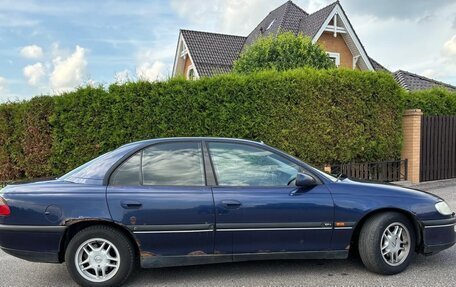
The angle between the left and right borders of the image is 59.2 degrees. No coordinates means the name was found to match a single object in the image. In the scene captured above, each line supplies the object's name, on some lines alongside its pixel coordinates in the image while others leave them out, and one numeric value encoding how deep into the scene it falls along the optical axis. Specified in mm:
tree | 11977
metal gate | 10656
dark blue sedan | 3875
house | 18766
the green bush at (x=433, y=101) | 10914
